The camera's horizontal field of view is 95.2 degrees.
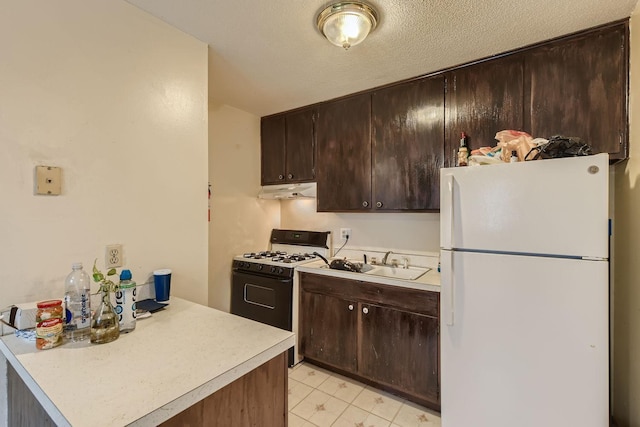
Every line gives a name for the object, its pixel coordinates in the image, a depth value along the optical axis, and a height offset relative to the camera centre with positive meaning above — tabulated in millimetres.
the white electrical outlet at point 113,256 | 1365 -209
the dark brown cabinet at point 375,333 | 1955 -905
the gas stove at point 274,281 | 2484 -620
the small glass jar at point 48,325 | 986 -387
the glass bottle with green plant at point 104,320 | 1052 -398
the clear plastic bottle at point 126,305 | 1160 -370
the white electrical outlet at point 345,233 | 2885 -210
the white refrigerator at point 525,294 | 1285 -401
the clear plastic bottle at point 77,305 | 1105 -360
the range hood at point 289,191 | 2797 +210
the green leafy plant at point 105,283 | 1090 -271
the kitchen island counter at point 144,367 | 714 -471
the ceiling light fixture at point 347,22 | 1429 +979
